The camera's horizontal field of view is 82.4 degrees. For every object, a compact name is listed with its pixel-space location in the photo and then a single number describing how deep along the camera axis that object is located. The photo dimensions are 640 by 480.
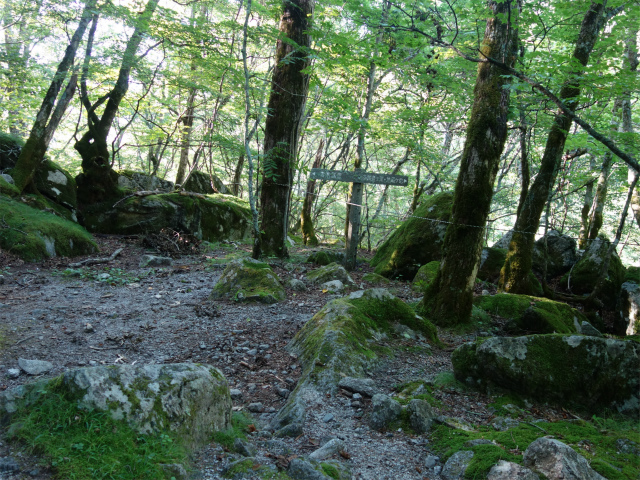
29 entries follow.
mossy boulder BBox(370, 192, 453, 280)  8.96
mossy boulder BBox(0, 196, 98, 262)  7.08
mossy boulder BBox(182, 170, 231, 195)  13.58
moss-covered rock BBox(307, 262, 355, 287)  7.27
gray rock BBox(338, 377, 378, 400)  3.22
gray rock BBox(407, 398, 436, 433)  2.70
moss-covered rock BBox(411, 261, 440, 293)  7.53
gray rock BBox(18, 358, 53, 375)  3.17
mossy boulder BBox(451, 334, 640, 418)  3.13
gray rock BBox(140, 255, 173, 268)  7.80
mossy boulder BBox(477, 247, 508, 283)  9.03
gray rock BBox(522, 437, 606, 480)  1.92
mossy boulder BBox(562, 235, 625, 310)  8.73
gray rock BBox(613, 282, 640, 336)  7.05
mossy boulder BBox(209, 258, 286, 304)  5.93
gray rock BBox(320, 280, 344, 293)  6.76
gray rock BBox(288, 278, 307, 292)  6.72
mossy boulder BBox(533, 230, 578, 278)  10.22
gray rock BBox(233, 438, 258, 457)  2.26
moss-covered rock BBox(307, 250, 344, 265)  9.29
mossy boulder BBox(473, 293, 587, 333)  5.57
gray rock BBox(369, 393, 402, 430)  2.78
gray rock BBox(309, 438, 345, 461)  2.33
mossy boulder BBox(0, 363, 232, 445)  1.94
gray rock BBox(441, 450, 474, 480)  2.17
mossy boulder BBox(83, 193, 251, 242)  9.95
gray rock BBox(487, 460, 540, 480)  1.95
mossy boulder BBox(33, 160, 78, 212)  9.07
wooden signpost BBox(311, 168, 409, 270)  7.90
